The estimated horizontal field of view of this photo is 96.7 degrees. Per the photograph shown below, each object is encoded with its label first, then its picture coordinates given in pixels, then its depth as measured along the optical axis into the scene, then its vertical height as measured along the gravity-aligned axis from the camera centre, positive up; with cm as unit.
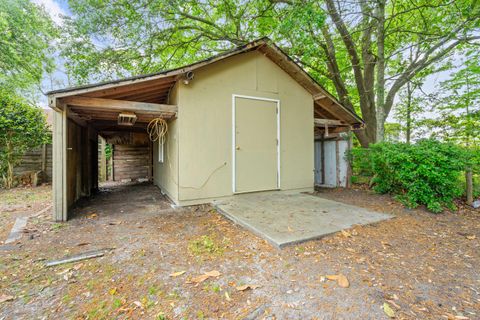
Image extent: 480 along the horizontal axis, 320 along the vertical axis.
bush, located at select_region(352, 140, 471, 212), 418 -21
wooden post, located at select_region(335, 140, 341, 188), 723 -4
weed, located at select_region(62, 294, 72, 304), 183 -120
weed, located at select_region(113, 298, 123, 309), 175 -119
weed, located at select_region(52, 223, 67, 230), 362 -111
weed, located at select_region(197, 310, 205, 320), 162 -119
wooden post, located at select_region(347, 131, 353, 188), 686 -17
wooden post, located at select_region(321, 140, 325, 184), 776 -6
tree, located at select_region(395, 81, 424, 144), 1110 +270
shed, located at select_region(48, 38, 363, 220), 411 +96
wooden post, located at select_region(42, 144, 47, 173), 831 +18
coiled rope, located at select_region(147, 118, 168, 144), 559 +93
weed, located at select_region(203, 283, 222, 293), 194 -118
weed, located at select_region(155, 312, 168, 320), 161 -118
